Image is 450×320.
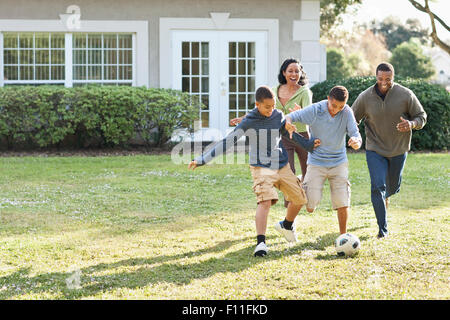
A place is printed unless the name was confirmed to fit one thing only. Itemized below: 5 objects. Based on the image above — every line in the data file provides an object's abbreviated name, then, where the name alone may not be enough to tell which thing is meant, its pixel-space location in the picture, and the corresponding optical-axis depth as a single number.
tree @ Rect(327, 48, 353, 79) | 35.59
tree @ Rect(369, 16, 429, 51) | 57.41
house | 14.45
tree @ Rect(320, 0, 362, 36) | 29.83
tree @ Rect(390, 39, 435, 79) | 37.09
